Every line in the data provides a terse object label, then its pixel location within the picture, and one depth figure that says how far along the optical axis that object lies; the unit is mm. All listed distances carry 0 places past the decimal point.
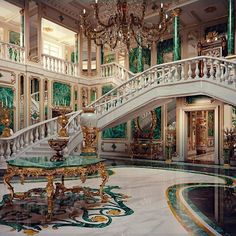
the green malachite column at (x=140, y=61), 12273
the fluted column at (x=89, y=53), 13361
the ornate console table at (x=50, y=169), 3557
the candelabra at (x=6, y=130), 7703
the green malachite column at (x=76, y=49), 12890
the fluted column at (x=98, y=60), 12961
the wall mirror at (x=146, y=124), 11688
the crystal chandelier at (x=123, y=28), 5535
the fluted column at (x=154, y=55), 12539
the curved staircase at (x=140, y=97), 7234
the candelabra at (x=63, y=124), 4693
